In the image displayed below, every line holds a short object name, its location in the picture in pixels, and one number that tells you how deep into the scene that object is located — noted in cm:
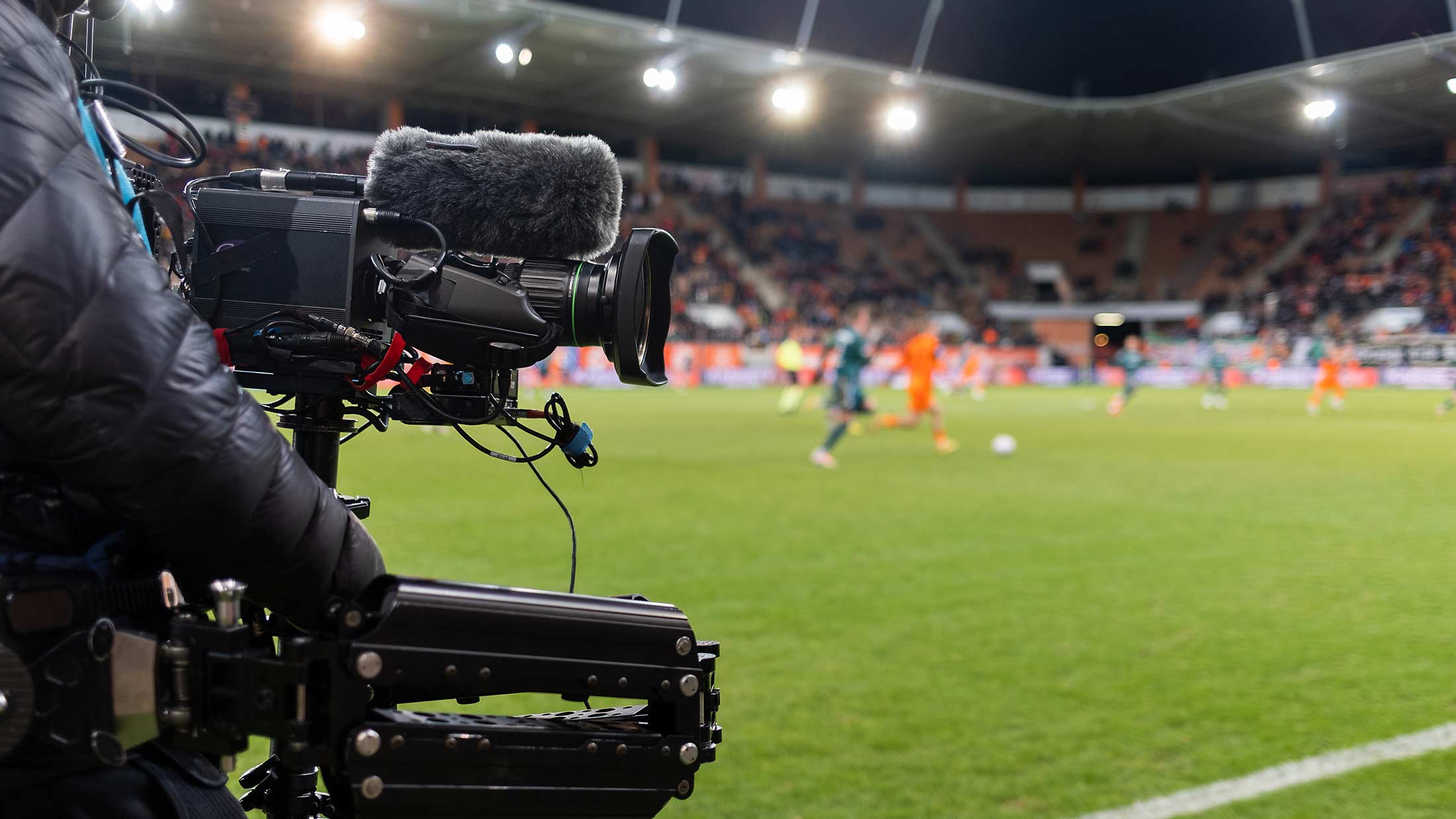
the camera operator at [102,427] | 102
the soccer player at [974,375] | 3030
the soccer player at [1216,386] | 2470
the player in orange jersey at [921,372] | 1388
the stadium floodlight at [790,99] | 2938
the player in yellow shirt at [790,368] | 2328
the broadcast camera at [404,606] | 116
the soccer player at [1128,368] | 2227
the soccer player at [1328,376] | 2181
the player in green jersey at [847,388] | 1237
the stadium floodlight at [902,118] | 3159
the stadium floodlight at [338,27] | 2322
